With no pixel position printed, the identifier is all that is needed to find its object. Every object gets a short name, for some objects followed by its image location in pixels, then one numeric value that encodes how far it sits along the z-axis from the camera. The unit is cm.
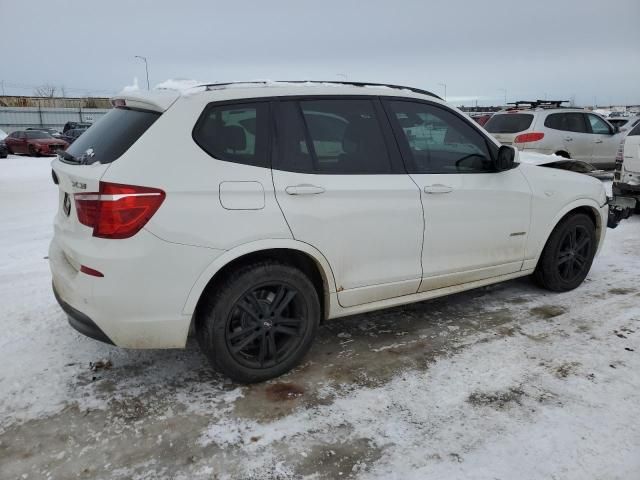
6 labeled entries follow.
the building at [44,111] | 4297
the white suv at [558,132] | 1149
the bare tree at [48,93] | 6081
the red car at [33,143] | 2441
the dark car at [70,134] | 2877
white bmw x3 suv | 285
